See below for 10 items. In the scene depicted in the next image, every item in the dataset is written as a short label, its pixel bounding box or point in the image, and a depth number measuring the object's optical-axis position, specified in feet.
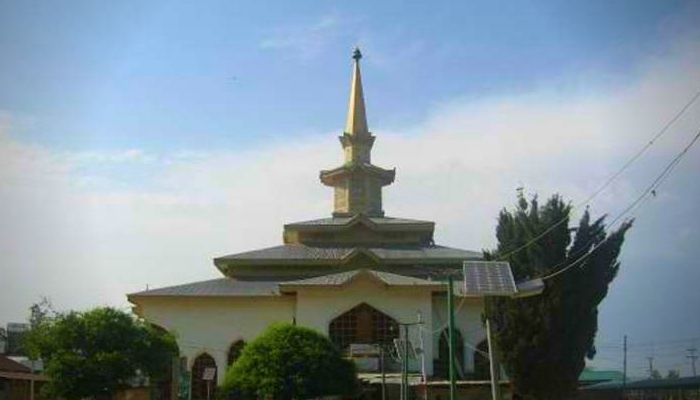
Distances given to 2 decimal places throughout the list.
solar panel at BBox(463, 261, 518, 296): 65.16
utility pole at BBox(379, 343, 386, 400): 127.24
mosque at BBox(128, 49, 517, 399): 152.15
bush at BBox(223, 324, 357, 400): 117.39
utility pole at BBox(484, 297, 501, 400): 65.36
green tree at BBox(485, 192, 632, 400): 106.83
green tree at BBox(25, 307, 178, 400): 112.68
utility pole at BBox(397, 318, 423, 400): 111.55
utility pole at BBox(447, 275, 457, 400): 70.08
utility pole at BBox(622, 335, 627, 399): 198.03
